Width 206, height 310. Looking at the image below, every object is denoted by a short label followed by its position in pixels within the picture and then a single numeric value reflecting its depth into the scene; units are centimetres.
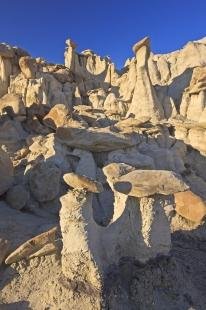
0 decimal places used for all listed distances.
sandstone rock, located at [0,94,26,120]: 1143
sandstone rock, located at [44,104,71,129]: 1091
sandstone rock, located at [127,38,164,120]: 1881
